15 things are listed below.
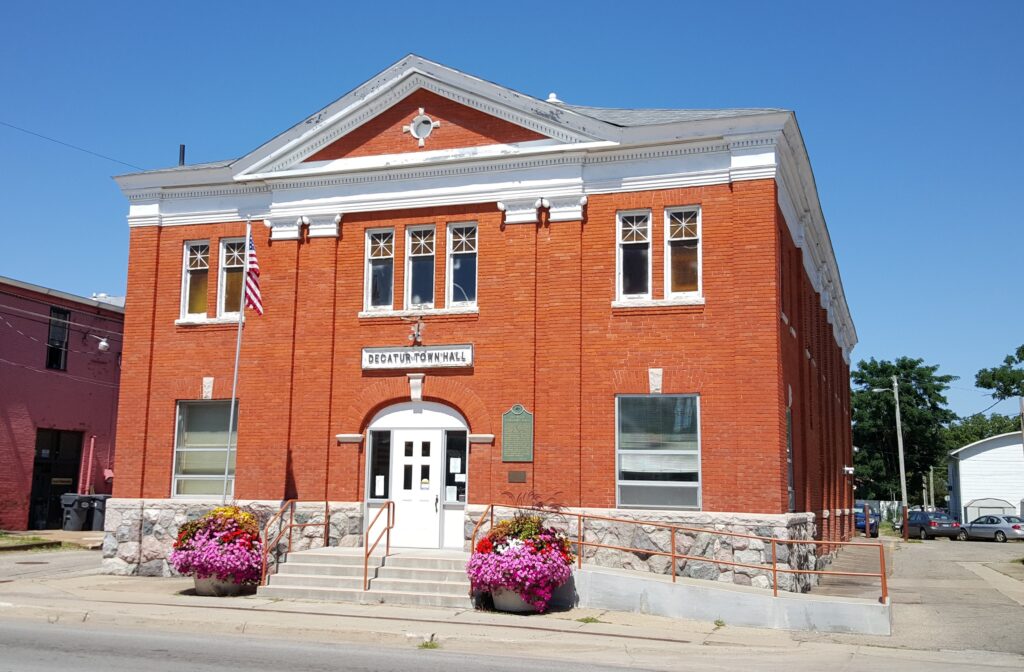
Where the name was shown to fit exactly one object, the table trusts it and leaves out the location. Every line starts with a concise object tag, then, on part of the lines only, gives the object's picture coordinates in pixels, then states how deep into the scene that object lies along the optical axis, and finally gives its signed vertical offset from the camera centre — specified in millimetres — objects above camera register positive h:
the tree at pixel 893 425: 74000 +5278
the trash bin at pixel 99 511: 30219 -779
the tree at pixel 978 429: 110500 +7704
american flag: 18781 +3838
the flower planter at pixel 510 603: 14719 -1692
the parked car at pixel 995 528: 46625 -1598
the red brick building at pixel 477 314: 17281 +3364
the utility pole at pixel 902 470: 45369 +1236
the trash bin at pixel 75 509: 30047 -722
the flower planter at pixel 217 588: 16578 -1706
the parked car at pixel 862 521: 46562 -1451
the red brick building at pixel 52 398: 29594 +2778
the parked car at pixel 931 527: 48188 -1585
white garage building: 62406 +1214
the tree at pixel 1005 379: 86000 +10263
